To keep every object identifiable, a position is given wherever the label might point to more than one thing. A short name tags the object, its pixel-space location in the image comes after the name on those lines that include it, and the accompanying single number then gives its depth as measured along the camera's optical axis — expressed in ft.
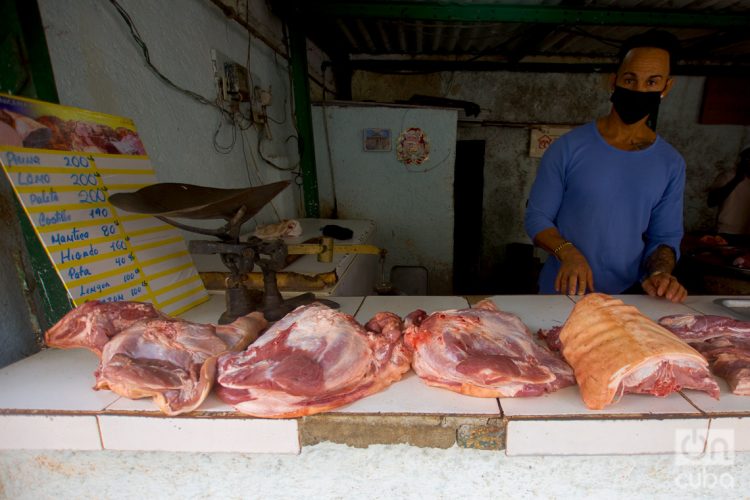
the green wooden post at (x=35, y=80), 4.44
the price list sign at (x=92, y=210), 4.17
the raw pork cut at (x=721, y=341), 3.78
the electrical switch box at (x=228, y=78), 9.25
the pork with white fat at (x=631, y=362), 3.46
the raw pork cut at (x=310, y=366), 3.59
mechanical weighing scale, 4.34
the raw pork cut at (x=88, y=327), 4.18
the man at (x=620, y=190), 6.94
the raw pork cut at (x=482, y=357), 3.67
